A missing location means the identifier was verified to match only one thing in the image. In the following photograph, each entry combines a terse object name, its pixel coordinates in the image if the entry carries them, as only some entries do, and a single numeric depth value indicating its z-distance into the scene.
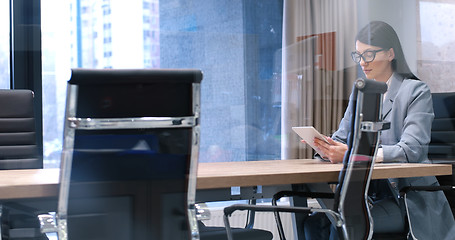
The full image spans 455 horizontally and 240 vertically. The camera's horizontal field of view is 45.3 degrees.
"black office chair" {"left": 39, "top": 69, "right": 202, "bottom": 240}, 1.52
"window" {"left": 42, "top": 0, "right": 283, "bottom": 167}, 4.19
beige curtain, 4.69
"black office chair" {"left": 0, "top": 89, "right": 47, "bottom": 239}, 3.06
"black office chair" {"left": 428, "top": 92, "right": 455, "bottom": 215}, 3.37
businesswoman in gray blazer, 2.52
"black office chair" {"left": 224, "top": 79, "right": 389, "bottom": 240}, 1.94
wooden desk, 1.74
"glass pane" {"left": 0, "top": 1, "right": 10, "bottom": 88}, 4.07
